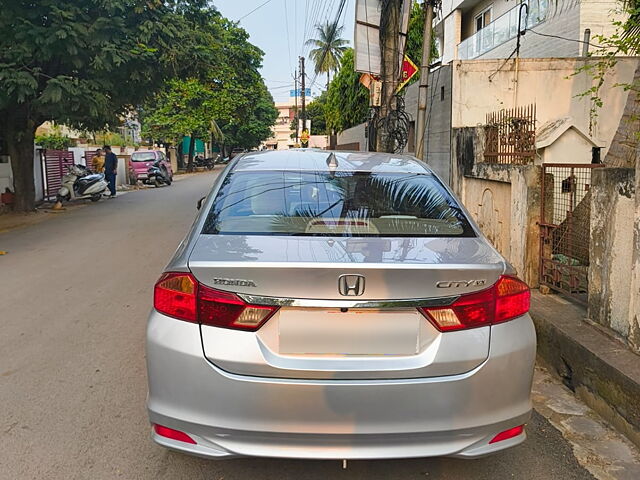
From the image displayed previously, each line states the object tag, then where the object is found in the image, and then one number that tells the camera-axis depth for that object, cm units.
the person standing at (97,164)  2200
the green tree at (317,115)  6544
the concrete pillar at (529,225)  579
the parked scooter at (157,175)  2627
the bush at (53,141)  2792
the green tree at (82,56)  1083
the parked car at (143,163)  2686
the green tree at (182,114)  3725
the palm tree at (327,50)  4906
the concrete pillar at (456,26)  2075
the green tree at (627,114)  674
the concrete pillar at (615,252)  376
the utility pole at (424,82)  1040
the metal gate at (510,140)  740
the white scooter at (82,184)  1755
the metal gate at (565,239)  521
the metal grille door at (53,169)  1839
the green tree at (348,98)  2806
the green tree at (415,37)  2391
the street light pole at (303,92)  3997
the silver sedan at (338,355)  243
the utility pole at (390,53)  1092
